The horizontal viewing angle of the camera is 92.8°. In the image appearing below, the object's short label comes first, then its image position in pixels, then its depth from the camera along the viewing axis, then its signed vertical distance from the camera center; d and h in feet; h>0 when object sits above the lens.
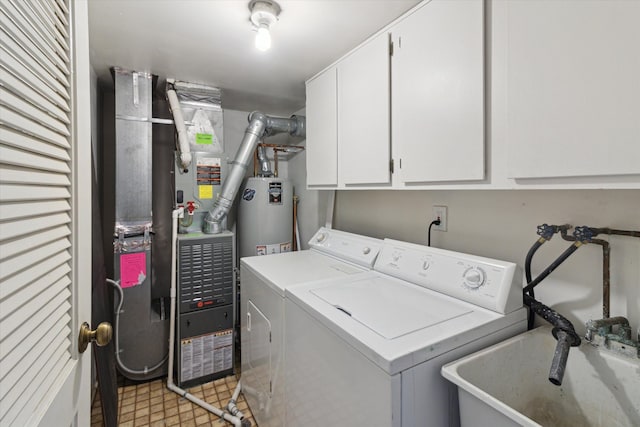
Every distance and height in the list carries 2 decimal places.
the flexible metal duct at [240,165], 7.75 +1.08
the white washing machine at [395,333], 2.87 -1.36
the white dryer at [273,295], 4.92 -1.58
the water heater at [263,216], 8.44 -0.27
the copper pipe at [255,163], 9.30 +1.32
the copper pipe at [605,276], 3.33 -0.78
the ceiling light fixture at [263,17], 4.35 +2.79
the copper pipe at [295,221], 9.52 -0.47
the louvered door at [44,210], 1.53 -0.02
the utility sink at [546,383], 2.92 -1.85
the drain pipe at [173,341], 6.54 -3.12
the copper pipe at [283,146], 9.36 +1.89
